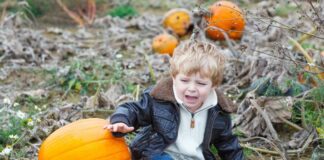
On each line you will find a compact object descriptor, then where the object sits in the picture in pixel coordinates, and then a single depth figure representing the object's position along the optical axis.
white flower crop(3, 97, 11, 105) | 4.79
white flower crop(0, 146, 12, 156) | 3.87
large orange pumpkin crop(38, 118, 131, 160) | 3.48
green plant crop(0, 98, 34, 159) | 4.26
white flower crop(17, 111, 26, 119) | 4.37
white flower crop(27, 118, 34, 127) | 4.26
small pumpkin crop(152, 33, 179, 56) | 6.78
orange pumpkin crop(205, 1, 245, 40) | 6.77
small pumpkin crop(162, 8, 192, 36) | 7.38
